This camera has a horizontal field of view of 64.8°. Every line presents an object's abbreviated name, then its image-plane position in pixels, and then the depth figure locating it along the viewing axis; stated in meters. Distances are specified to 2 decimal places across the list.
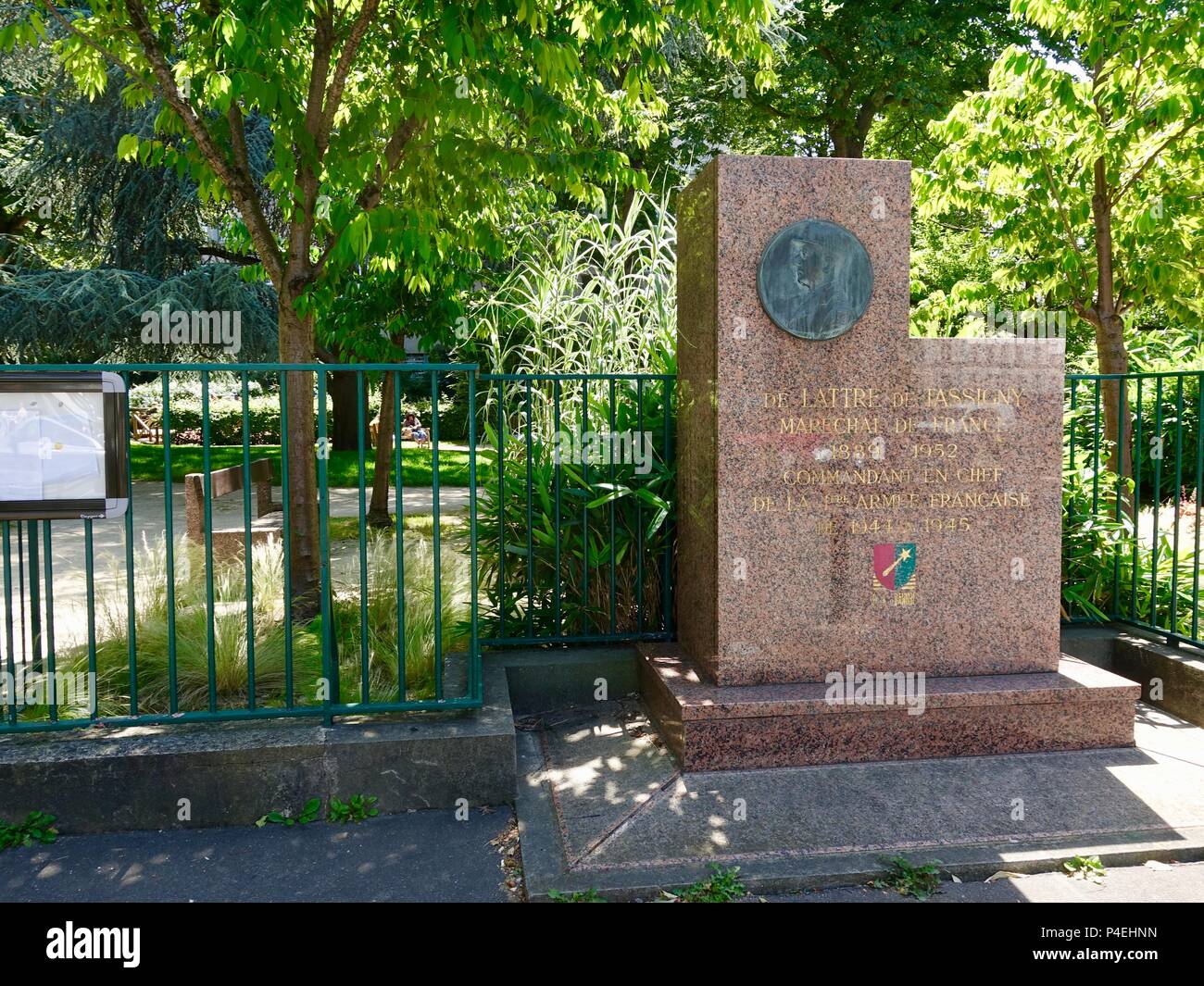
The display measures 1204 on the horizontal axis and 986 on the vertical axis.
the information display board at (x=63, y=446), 3.93
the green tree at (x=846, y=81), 16.22
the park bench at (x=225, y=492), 8.49
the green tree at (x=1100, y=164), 6.38
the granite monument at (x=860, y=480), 4.68
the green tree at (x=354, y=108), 5.12
